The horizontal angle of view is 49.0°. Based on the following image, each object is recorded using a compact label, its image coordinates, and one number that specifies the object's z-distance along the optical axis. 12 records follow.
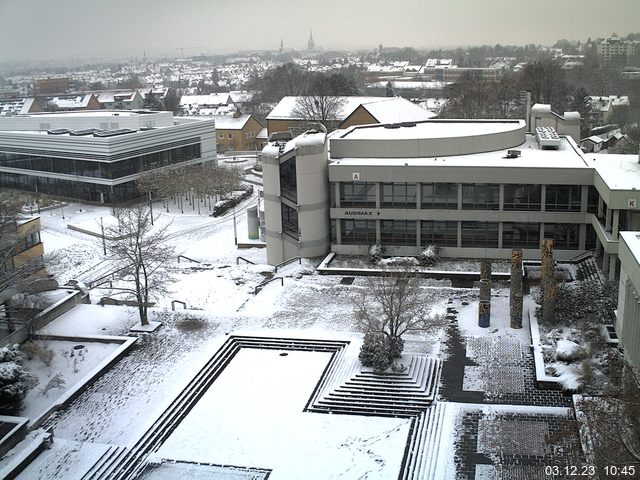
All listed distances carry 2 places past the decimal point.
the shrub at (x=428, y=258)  37.28
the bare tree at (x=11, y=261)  29.09
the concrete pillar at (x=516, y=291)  28.83
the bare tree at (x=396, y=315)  26.47
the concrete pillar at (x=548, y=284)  28.80
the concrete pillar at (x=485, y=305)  29.02
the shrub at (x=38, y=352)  28.09
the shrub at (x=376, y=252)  38.06
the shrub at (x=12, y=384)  24.42
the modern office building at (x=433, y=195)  36.84
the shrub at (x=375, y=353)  25.84
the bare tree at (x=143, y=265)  31.34
